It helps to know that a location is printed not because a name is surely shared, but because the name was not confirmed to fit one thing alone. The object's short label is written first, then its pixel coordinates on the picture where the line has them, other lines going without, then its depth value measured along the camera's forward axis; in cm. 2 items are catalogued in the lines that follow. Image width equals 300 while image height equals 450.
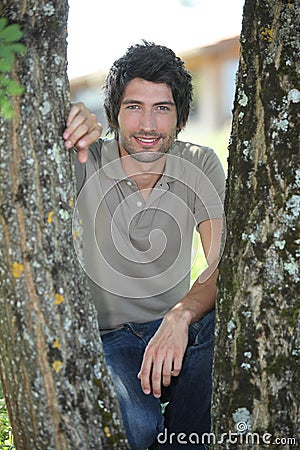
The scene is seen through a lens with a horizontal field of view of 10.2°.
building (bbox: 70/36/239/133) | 1416
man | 318
